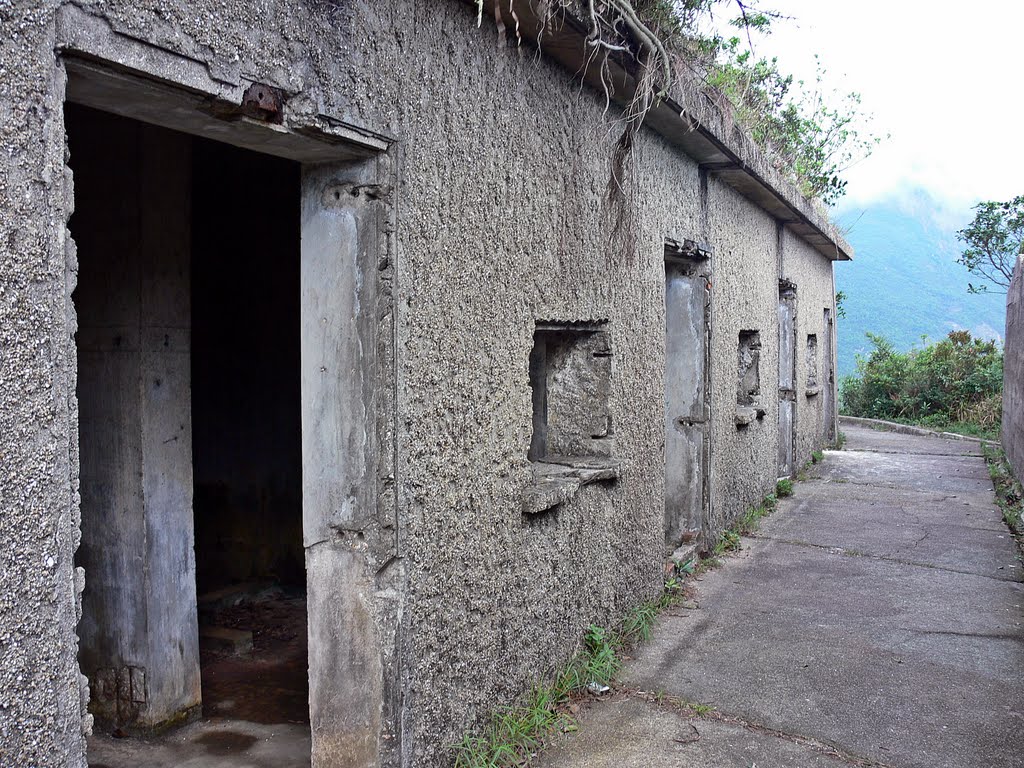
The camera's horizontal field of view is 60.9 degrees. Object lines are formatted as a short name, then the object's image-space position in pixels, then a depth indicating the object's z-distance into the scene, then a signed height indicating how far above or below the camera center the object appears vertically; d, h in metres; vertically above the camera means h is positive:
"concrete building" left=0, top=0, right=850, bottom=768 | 1.77 +0.14
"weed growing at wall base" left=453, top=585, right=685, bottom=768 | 3.28 -1.36
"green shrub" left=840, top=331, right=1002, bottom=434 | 17.42 -0.04
